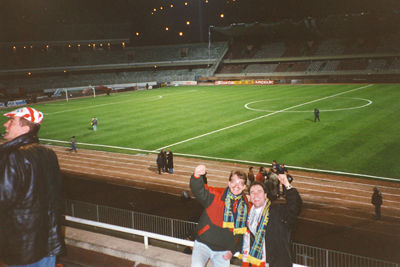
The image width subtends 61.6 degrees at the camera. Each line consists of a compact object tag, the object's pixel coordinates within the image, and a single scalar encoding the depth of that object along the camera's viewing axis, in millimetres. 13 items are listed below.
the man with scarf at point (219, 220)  5043
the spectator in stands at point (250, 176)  15031
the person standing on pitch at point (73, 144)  25059
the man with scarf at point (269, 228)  4898
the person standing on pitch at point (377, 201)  13109
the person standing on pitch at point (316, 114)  29664
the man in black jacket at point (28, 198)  3496
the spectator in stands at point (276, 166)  15950
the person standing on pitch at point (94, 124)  31922
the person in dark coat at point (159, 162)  20000
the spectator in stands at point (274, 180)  15049
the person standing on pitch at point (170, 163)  19864
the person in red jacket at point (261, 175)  14359
